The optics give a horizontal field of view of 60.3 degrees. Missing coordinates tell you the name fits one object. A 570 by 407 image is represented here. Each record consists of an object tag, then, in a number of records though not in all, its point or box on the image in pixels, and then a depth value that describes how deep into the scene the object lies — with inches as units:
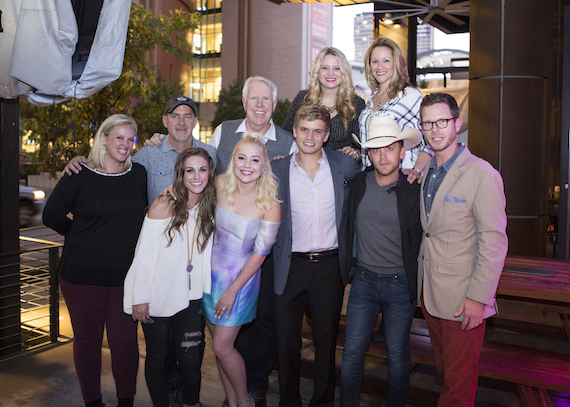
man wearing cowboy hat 131.3
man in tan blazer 112.1
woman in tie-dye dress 134.3
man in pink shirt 136.7
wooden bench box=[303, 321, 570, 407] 128.9
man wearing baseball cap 152.4
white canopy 134.1
